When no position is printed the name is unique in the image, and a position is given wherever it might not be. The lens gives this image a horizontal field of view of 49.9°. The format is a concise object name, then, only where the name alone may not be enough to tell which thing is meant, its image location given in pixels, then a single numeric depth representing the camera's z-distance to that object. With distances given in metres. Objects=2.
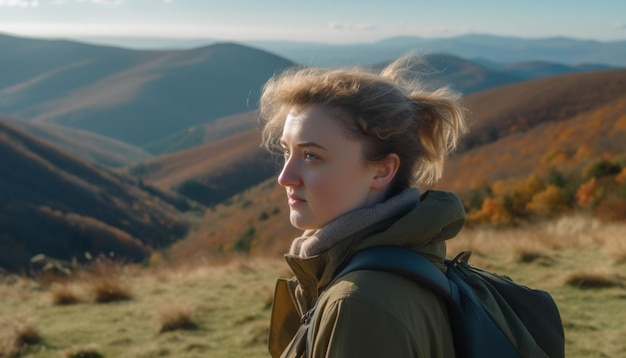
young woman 1.54
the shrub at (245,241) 33.15
